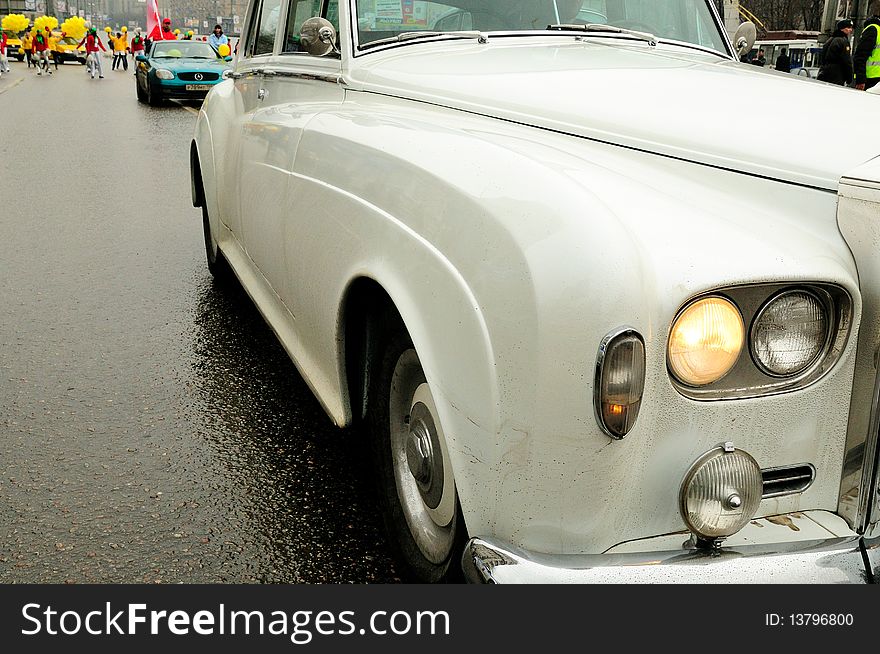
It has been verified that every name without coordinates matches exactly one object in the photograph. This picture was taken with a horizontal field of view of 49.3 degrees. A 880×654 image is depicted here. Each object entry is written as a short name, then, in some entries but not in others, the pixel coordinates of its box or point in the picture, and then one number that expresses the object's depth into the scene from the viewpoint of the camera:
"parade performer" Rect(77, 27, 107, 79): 29.67
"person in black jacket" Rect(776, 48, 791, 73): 24.95
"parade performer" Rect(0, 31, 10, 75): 34.50
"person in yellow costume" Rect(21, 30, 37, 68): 39.28
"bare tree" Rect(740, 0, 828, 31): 48.69
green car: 19.47
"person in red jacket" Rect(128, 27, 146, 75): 41.40
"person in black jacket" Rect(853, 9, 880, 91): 11.86
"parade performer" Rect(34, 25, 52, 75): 36.12
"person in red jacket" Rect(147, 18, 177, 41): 34.50
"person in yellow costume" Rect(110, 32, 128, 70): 38.47
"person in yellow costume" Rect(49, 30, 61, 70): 41.44
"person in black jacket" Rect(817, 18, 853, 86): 12.88
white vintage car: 1.67
